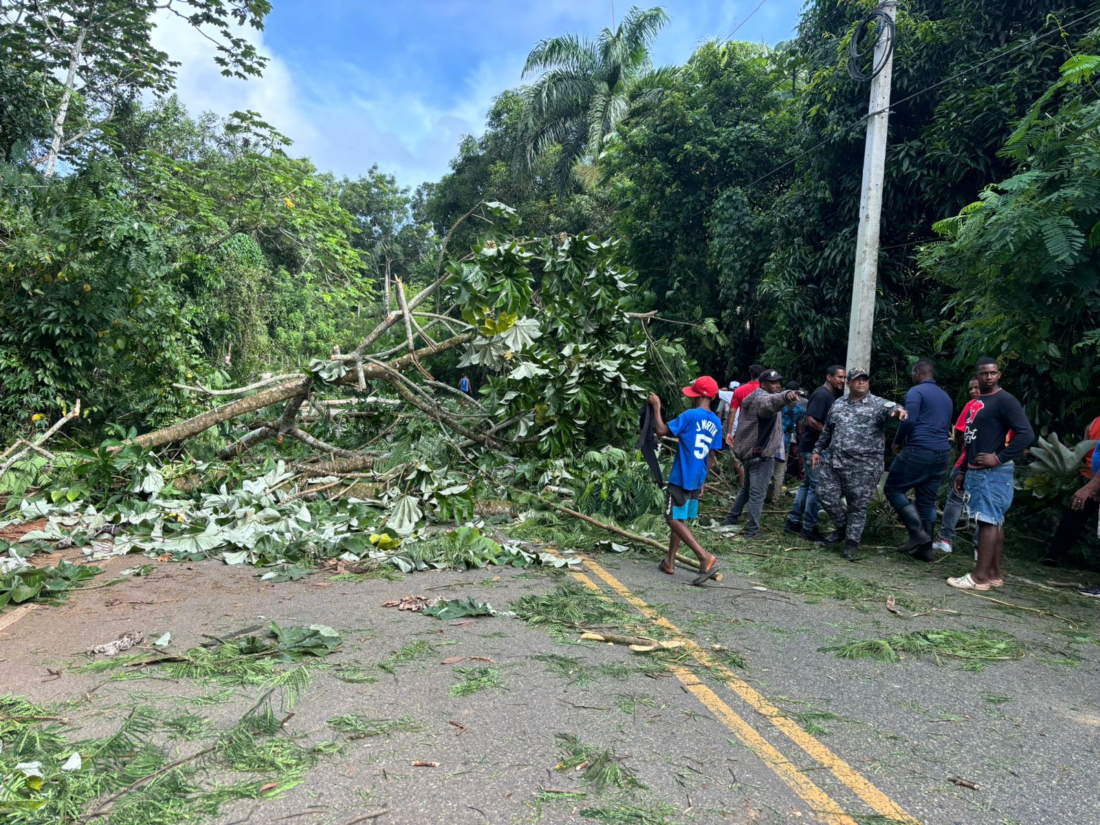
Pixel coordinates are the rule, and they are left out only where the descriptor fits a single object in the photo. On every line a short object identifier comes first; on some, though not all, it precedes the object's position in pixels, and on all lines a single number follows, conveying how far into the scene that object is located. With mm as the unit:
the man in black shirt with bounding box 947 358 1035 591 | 6277
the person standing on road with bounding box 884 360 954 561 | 7379
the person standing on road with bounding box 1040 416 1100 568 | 7371
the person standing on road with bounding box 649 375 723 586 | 6309
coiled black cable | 10047
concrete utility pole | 10148
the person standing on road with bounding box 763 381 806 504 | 10352
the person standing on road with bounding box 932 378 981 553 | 7719
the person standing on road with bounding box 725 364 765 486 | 9211
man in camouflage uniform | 7418
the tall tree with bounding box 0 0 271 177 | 15336
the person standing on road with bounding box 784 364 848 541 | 8500
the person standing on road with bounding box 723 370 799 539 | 8242
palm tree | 25844
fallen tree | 9289
